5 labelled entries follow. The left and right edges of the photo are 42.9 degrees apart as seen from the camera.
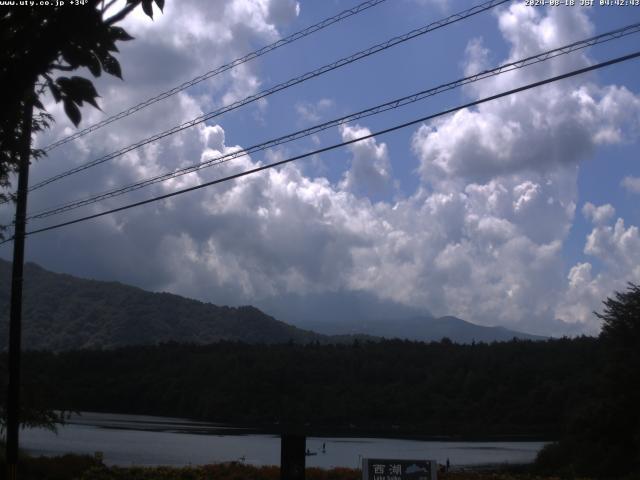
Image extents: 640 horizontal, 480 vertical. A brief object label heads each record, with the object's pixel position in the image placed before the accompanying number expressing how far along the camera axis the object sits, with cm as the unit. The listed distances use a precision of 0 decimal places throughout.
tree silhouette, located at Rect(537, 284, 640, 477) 3519
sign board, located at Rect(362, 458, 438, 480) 1429
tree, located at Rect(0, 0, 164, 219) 506
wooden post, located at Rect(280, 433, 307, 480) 1532
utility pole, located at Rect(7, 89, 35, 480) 1803
